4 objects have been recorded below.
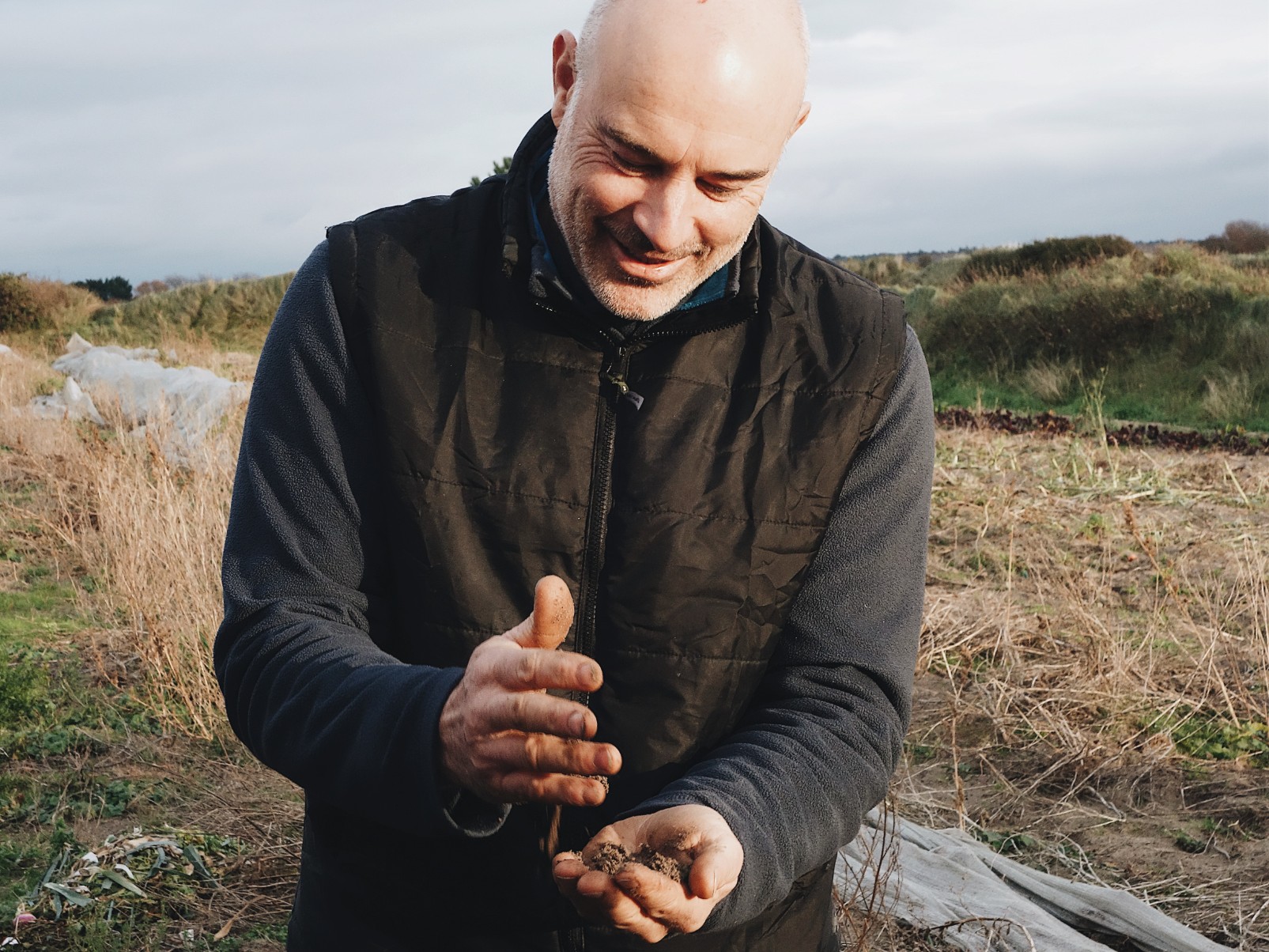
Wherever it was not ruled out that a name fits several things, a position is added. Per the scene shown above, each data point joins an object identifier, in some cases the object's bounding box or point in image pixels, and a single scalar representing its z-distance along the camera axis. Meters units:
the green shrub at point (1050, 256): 24.36
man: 1.73
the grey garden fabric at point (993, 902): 3.03
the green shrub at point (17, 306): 24.72
